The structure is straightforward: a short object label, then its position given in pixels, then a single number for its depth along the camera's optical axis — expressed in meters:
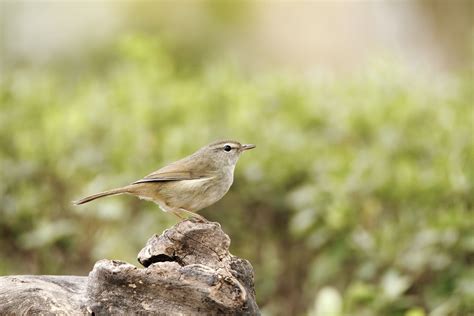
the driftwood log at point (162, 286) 5.77
